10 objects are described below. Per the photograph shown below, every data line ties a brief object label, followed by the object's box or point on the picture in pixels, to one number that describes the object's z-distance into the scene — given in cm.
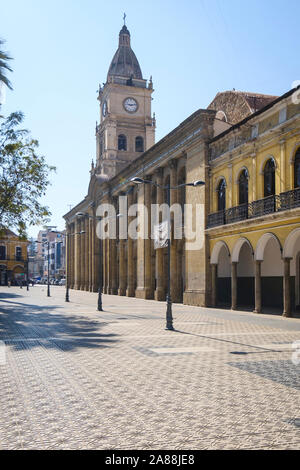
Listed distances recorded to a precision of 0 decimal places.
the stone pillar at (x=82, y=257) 7025
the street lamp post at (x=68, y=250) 7944
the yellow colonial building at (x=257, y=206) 2238
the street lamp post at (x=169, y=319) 1797
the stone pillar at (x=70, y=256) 7925
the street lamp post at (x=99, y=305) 2740
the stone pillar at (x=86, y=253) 6701
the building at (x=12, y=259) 10181
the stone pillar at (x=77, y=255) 7281
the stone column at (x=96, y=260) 6091
